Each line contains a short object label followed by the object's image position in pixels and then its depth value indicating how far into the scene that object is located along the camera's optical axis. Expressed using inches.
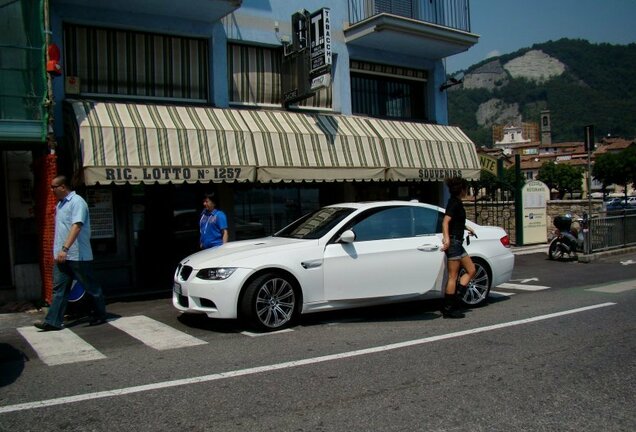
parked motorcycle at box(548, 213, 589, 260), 571.8
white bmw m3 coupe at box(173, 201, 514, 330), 271.7
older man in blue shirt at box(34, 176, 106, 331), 290.7
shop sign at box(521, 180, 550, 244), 715.4
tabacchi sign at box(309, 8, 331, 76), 473.7
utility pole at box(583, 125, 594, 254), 616.3
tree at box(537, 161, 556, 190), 3549.5
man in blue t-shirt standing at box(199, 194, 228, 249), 365.4
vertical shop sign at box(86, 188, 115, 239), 430.0
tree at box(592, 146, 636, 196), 2960.1
